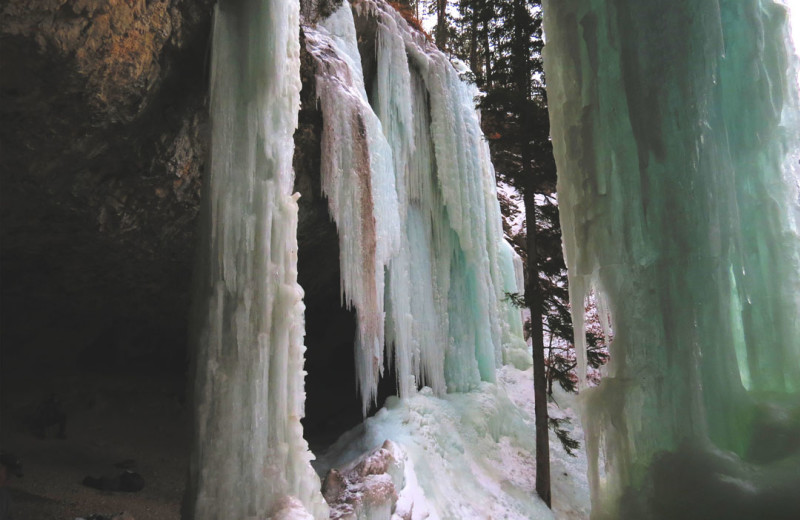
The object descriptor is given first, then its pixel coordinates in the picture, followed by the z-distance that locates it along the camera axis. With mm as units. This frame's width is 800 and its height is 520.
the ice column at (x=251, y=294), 4156
